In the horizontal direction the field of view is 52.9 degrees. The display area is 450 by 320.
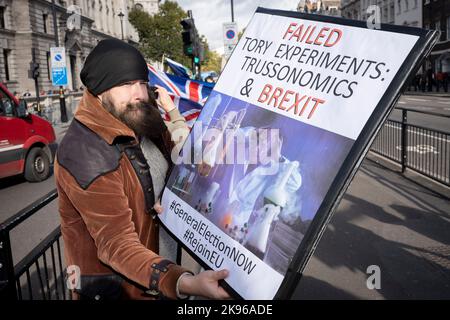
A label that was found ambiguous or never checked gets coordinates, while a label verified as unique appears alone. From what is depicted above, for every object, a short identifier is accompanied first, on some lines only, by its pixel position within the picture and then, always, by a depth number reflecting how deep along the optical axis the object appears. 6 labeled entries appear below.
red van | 8.88
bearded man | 1.58
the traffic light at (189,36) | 14.99
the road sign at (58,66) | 18.81
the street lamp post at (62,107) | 22.38
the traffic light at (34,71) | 22.90
